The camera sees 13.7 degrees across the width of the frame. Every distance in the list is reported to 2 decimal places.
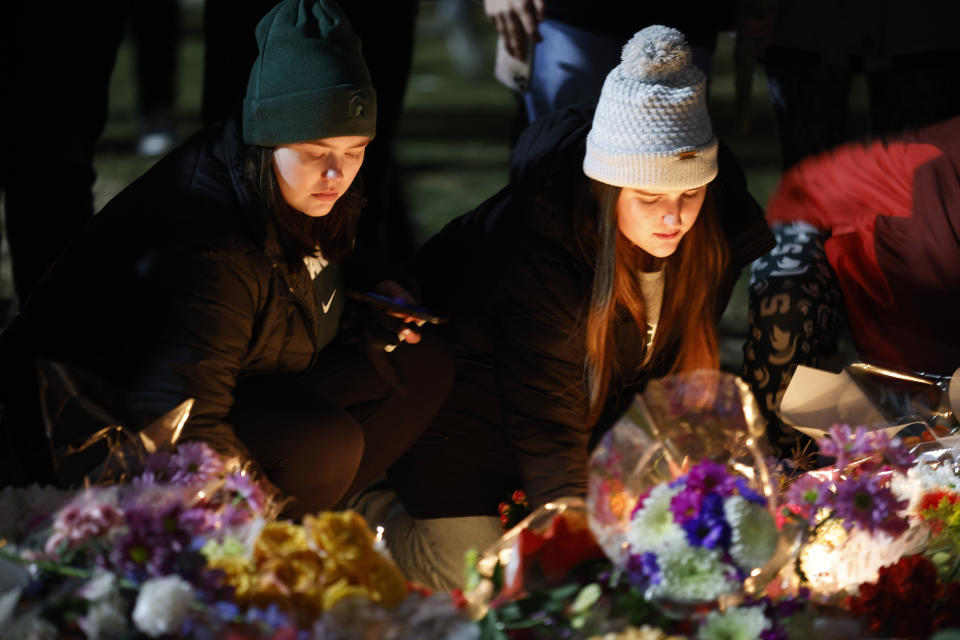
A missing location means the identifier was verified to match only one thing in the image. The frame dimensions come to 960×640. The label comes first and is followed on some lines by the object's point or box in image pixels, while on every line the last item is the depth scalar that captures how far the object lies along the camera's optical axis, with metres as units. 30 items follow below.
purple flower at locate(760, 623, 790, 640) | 6.02
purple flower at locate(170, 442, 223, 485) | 6.12
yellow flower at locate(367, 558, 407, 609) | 5.94
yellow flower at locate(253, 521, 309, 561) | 5.98
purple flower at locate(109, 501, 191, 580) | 5.95
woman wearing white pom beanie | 6.53
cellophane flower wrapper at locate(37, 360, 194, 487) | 6.18
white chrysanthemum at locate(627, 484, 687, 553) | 5.99
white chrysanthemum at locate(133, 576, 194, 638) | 5.85
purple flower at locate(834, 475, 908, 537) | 6.12
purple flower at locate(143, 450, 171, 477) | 6.14
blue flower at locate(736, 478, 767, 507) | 6.04
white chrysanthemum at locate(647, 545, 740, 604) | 5.97
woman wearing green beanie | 6.46
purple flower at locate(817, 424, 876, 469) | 6.20
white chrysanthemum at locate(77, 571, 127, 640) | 5.88
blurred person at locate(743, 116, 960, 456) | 7.01
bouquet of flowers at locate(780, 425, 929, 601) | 6.13
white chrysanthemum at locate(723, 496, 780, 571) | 5.99
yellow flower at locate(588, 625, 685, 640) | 5.98
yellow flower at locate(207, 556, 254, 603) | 5.94
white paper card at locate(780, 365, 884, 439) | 6.74
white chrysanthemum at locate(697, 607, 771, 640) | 6.00
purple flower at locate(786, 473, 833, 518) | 6.14
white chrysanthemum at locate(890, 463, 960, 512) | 6.42
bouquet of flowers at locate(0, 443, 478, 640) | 5.88
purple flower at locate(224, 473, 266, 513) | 6.10
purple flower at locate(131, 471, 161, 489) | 6.07
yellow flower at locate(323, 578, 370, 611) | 5.91
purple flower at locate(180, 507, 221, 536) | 6.01
